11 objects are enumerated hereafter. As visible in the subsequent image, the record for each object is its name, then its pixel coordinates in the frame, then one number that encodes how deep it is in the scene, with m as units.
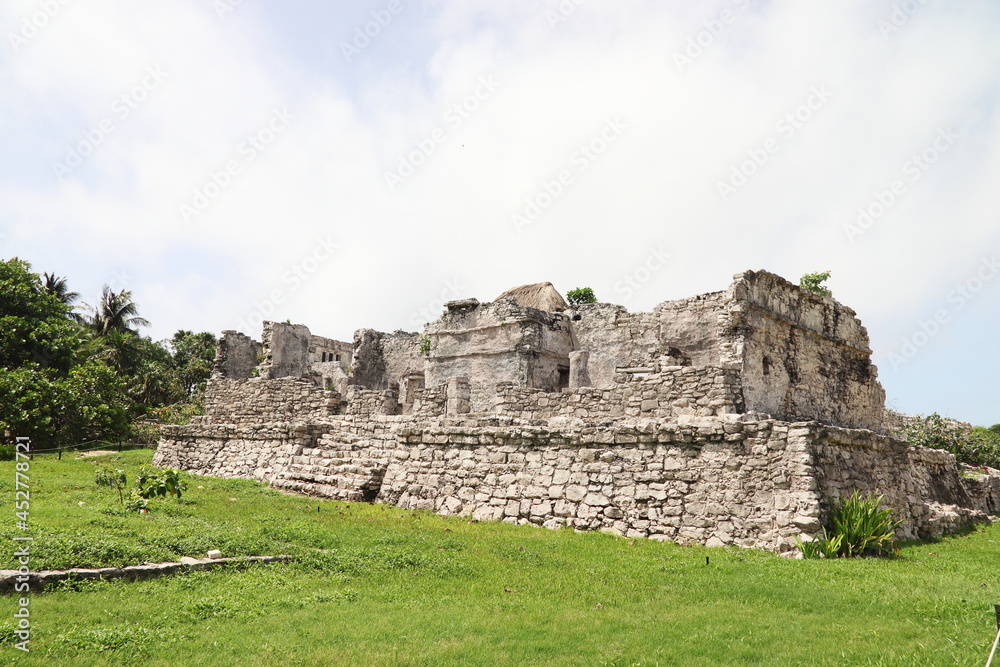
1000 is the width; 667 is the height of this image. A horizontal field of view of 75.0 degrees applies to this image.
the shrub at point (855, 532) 7.88
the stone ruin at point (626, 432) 8.84
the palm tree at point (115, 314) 39.72
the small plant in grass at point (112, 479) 10.51
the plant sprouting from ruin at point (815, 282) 19.36
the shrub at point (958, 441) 20.00
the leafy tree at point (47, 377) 17.16
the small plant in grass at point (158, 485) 9.41
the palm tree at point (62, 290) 37.16
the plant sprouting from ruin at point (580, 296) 31.30
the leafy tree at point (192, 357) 41.62
